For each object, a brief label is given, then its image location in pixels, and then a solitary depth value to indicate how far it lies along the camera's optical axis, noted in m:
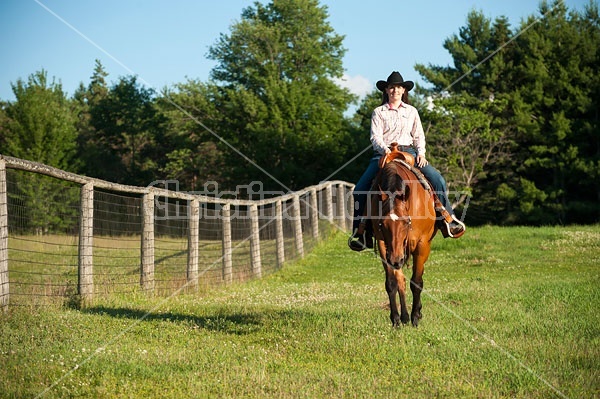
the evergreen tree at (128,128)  68.56
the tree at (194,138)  59.94
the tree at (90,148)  64.62
